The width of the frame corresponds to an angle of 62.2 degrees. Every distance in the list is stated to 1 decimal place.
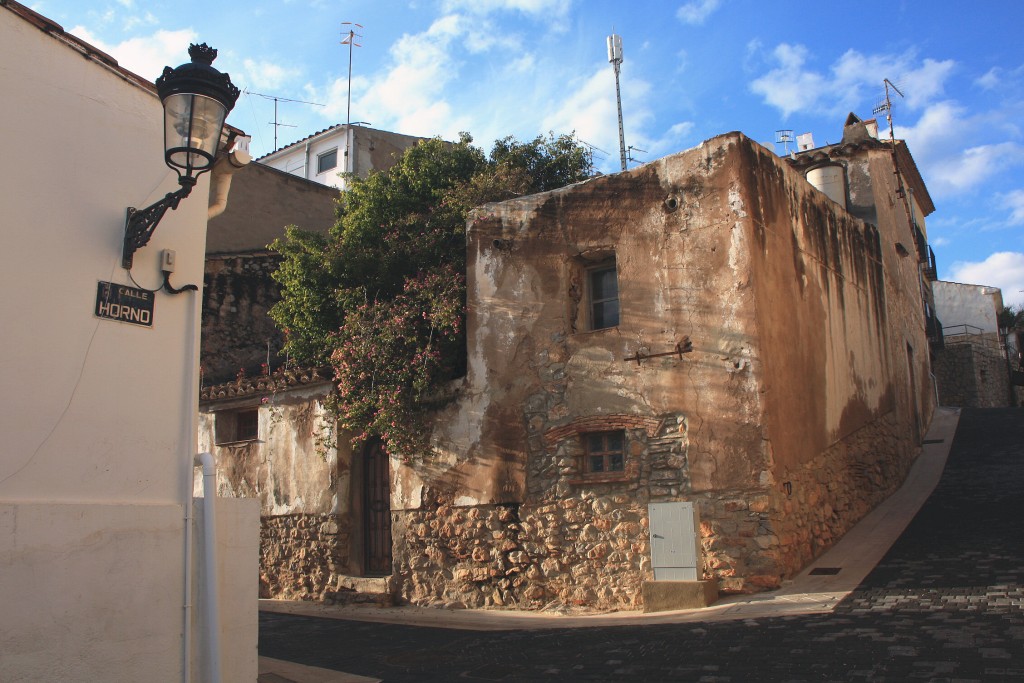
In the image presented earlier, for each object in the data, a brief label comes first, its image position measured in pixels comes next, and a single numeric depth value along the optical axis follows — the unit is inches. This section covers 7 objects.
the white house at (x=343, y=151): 1149.7
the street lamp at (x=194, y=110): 212.1
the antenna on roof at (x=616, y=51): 861.3
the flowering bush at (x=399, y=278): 490.3
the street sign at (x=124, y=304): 230.2
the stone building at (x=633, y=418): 399.5
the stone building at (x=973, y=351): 1037.8
